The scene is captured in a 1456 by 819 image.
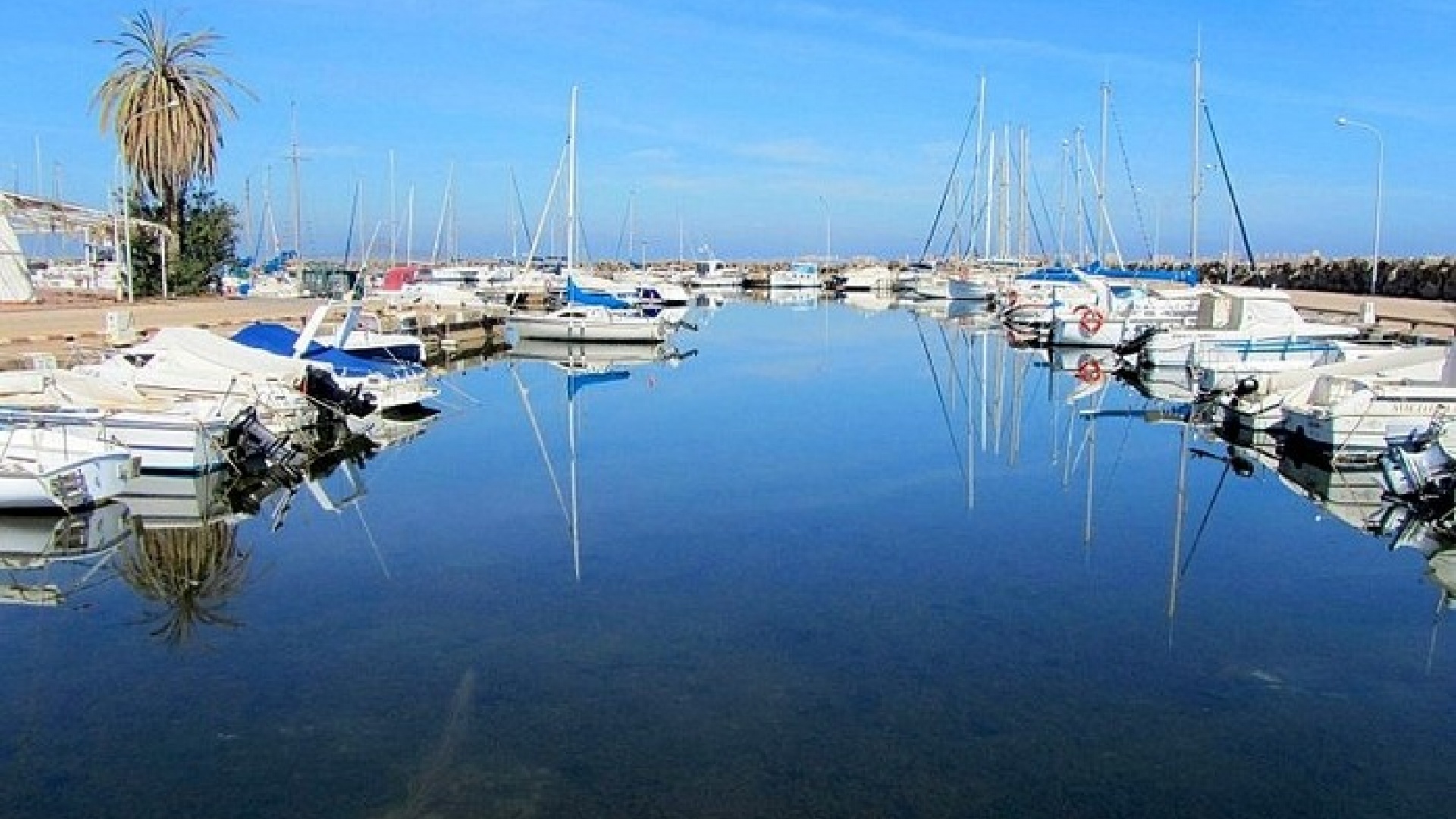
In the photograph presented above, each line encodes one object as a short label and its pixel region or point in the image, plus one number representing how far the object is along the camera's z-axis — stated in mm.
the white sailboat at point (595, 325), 44469
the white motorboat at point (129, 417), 16625
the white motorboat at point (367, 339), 27594
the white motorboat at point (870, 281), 103938
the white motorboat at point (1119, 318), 41250
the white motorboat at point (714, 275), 110875
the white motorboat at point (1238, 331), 31625
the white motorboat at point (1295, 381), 22250
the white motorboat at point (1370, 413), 19719
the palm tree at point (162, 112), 42406
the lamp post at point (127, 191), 41406
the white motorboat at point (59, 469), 14734
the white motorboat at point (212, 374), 19375
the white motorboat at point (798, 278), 105438
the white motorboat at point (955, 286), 74375
